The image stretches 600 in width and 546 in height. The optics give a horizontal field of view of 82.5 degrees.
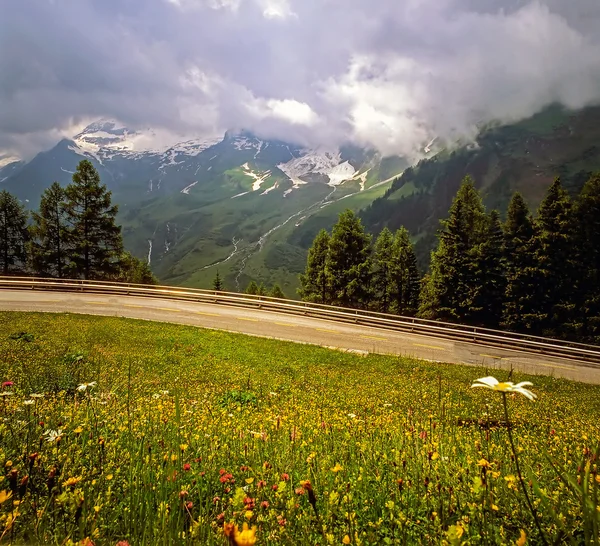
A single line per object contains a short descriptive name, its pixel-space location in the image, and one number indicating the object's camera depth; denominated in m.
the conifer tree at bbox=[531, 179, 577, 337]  32.97
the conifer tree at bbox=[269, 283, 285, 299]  70.11
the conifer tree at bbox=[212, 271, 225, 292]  70.75
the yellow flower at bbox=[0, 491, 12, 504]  1.26
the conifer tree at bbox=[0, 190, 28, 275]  48.12
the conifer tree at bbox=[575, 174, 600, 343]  31.59
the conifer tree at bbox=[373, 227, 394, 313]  54.53
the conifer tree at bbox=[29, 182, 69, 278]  43.12
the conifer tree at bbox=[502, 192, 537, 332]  34.44
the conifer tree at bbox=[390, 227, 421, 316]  54.16
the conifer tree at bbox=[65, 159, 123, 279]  42.38
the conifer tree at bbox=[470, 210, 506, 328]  36.47
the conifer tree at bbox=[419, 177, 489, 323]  36.78
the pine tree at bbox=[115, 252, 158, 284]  68.47
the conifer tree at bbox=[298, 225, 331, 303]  50.61
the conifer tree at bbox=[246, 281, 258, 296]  70.04
